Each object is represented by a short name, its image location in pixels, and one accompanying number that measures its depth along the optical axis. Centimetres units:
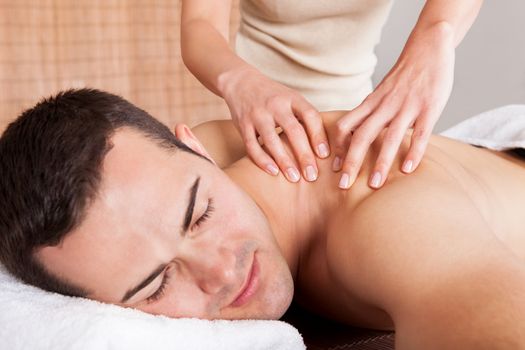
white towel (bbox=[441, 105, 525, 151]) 136
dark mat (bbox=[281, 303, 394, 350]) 119
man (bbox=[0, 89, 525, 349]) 102
